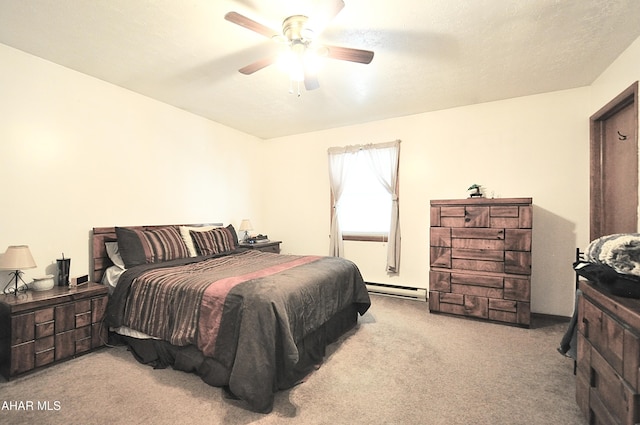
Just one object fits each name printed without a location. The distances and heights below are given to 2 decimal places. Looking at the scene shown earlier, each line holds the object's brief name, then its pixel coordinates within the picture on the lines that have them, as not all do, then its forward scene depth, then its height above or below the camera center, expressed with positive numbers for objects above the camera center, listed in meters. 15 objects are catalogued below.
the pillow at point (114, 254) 2.82 -0.42
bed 1.80 -0.72
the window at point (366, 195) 4.14 +0.30
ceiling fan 1.81 +1.22
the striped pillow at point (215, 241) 3.40 -0.35
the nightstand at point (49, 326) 2.06 -0.90
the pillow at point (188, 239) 3.30 -0.31
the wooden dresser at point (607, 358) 1.16 -0.67
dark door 2.46 +0.49
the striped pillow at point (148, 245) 2.79 -0.34
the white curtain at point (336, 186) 4.50 +0.45
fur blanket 1.33 -0.18
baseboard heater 3.87 -1.08
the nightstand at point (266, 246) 4.33 -0.51
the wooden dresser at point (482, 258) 3.02 -0.49
